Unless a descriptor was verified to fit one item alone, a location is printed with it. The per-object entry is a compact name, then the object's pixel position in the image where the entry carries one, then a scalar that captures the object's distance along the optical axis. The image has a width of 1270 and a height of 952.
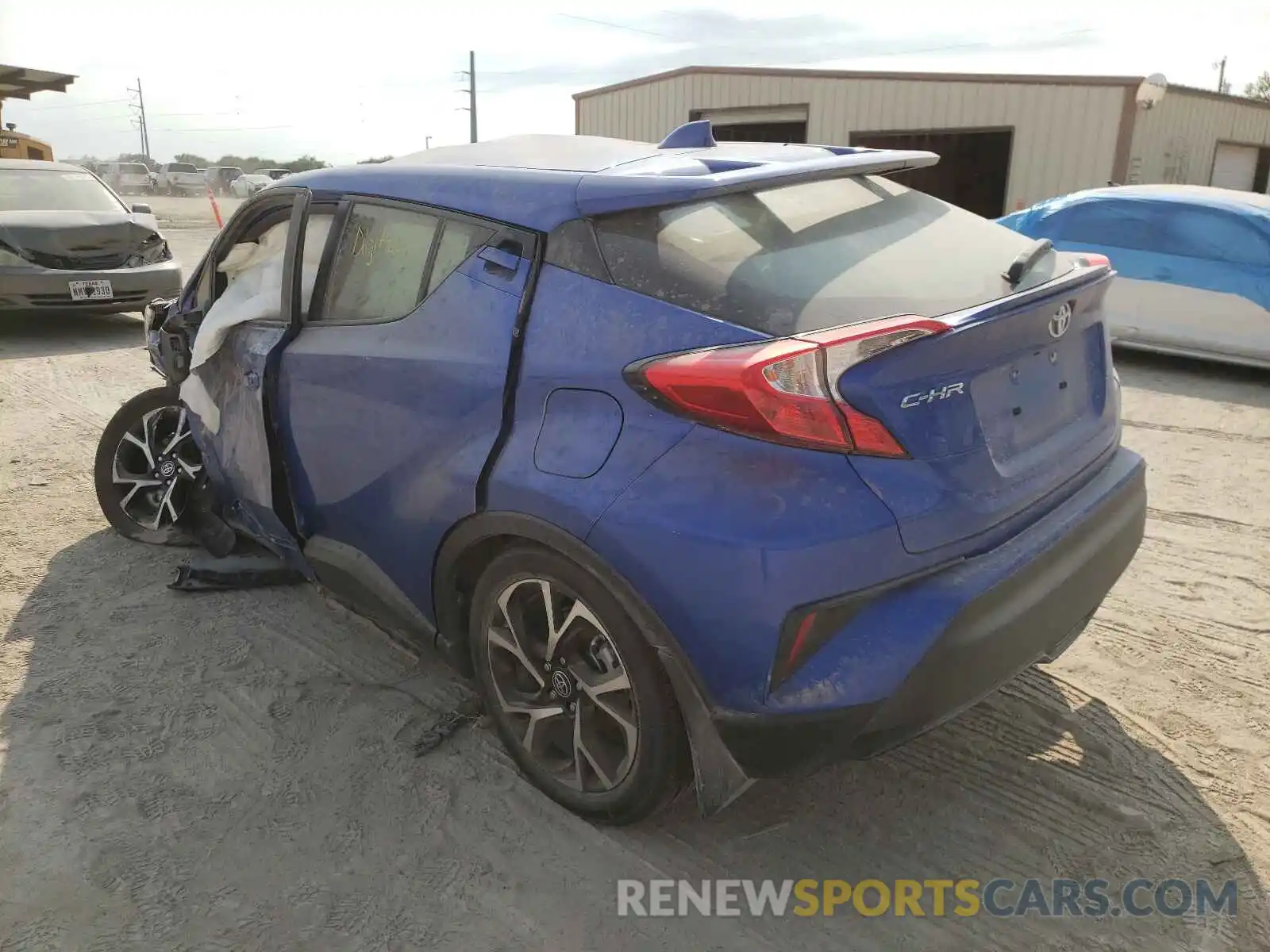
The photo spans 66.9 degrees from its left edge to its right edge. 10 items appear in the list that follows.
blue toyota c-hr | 1.99
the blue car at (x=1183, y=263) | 7.42
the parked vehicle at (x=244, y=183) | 42.66
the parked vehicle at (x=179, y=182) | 50.78
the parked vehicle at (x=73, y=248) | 8.59
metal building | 15.45
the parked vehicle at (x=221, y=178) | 48.88
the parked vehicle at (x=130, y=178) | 52.28
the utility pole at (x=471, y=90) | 46.19
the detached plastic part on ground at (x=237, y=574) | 3.91
